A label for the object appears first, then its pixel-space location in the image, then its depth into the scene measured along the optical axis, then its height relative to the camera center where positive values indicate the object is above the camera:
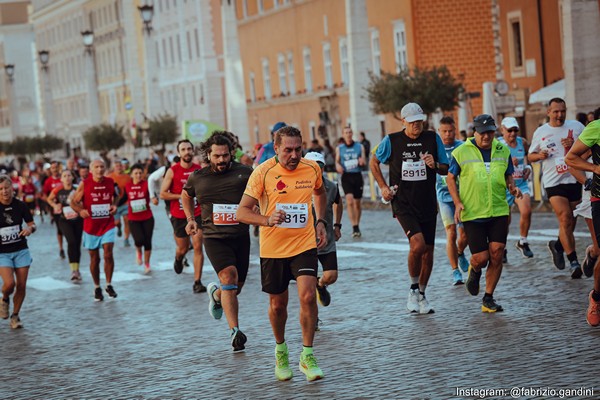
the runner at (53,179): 30.77 -1.16
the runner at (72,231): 22.61 -1.66
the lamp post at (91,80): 58.34 +1.95
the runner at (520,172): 17.86 -1.04
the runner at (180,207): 18.42 -1.22
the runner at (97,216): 18.91 -1.23
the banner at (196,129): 61.47 -0.69
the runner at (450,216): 16.11 -1.41
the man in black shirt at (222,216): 13.09 -0.95
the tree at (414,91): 43.06 +0.10
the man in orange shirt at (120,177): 26.06 -1.03
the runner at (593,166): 11.91 -0.69
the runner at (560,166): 16.08 -0.91
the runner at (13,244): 16.44 -1.29
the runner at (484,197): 13.48 -0.99
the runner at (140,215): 22.50 -1.48
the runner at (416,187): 13.86 -0.86
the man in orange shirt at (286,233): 10.73 -0.94
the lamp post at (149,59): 48.66 +2.29
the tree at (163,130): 77.19 -0.77
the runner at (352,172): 26.25 -1.28
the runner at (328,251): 13.55 -1.36
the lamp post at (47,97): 65.81 +1.42
